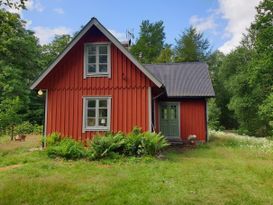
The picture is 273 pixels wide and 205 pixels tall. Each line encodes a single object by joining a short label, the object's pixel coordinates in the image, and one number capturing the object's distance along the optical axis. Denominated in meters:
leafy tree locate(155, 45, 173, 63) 27.54
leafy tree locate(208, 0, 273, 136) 17.35
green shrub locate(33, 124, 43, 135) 16.87
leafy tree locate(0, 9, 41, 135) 18.50
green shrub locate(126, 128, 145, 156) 7.79
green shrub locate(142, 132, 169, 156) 7.73
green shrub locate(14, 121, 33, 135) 15.95
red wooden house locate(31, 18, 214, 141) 8.93
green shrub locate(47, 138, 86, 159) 7.67
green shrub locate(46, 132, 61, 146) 8.83
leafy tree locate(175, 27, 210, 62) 31.46
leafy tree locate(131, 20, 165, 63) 31.85
